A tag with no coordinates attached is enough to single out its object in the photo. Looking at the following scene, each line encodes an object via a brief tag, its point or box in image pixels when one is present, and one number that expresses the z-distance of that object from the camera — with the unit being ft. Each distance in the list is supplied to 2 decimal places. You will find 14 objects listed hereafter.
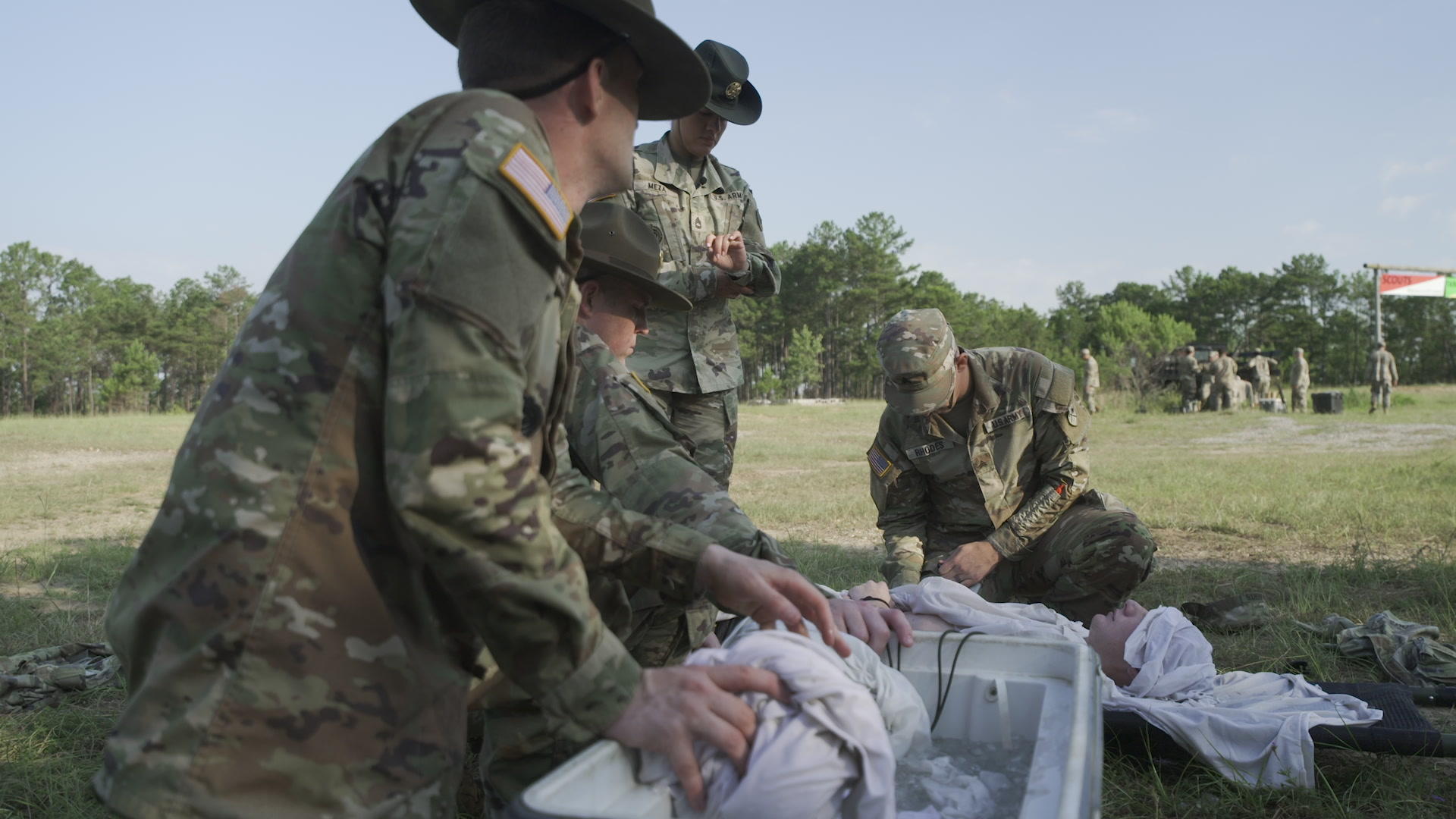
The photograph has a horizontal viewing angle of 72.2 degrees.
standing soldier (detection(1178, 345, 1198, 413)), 87.04
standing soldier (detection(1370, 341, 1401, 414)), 81.51
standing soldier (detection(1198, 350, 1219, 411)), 87.06
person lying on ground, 8.75
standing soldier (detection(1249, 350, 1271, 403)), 101.00
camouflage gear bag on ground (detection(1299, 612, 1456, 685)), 11.14
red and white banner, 92.07
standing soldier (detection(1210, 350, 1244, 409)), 85.05
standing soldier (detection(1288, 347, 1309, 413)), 87.86
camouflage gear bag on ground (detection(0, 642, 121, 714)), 11.19
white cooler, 4.35
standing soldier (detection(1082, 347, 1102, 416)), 84.33
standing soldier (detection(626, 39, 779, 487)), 14.78
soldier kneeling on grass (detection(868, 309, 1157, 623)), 13.62
